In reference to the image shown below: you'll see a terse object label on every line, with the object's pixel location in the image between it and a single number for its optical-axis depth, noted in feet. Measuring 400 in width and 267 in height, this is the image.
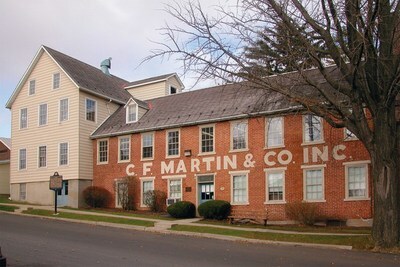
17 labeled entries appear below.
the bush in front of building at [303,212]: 74.69
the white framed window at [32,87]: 115.44
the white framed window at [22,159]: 115.24
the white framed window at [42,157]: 111.14
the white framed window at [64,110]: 108.06
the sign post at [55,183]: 88.02
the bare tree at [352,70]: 50.03
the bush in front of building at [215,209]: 83.51
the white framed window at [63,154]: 107.02
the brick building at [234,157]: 75.61
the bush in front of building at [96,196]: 102.22
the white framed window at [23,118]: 116.47
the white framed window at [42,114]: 112.47
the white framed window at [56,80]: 110.93
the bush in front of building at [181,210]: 86.38
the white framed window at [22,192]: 114.42
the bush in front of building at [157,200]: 94.27
